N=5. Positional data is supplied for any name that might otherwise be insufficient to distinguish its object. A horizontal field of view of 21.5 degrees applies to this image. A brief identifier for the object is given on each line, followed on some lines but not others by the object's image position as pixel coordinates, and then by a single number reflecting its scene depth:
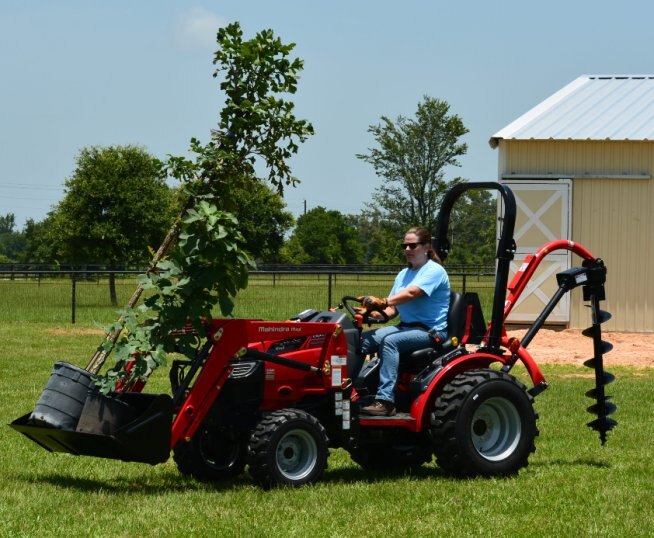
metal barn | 34.41
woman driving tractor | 12.87
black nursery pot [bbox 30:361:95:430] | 11.61
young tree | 11.89
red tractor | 11.72
